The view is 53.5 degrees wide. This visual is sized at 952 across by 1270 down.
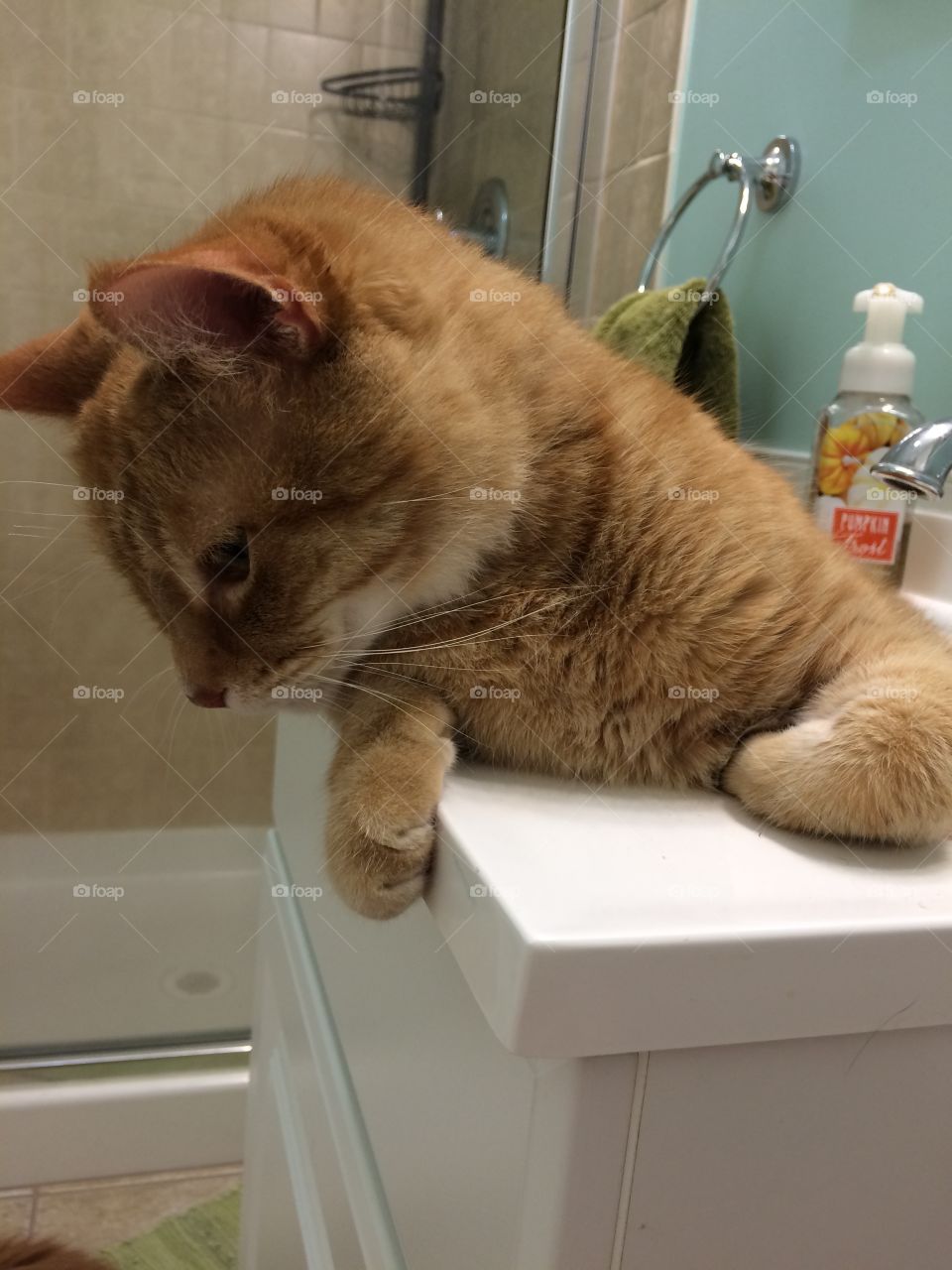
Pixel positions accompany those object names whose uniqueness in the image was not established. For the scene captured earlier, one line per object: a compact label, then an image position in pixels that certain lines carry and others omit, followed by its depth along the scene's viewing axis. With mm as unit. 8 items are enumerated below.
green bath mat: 1163
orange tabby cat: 511
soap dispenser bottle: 798
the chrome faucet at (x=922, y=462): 532
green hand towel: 935
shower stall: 1422
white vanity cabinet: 328
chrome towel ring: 987
